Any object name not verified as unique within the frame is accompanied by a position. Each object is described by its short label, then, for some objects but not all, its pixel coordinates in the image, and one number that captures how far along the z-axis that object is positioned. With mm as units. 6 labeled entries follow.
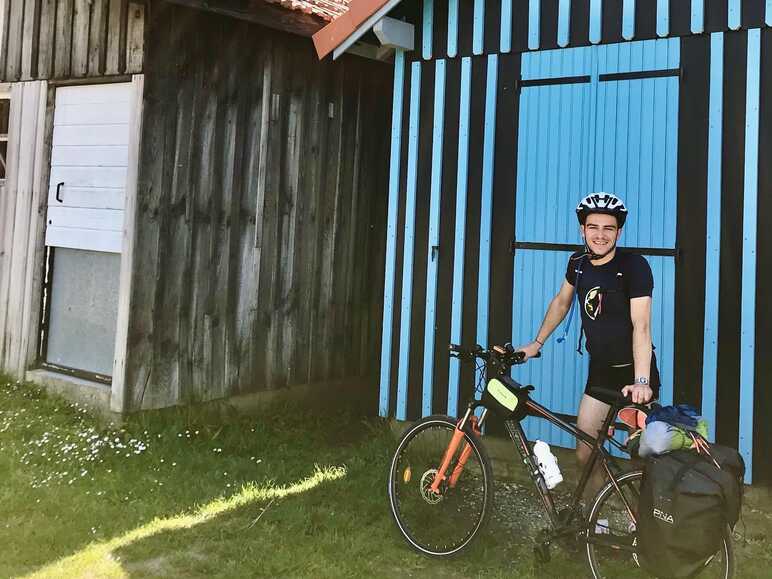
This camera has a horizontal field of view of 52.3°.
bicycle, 3723
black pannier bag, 3131
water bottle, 3977
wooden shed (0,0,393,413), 6188
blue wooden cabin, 4824
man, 3934
